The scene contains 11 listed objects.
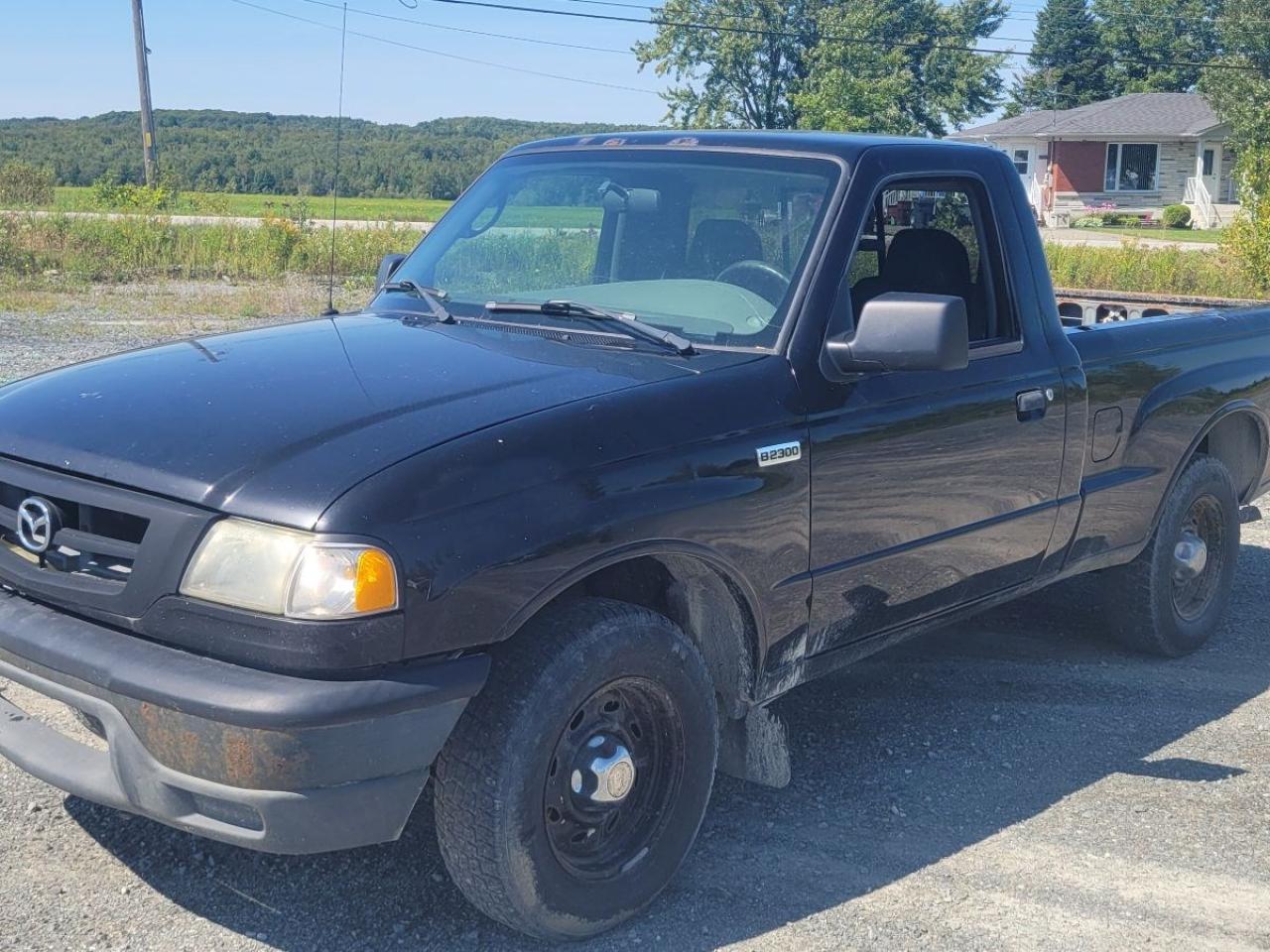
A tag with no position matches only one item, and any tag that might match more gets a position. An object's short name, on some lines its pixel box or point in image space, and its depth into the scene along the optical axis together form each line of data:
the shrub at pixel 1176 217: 48.00
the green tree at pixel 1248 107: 20.53
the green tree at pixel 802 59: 46.00
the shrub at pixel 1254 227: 20.34
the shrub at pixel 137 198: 24.89
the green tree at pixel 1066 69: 70.50
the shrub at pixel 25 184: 26.06
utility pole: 26.52
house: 52.62
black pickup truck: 2.89
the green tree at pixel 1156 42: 67.12
